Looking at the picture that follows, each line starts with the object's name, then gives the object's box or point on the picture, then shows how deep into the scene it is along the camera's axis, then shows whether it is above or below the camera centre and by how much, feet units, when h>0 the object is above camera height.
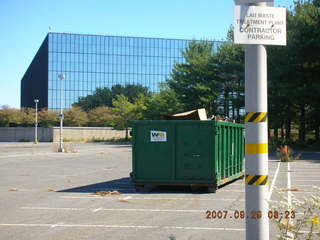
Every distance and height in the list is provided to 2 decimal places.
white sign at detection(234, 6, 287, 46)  17.21 +4.18
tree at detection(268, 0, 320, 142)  113.91 +18.78
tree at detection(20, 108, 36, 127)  234.17 +7.43
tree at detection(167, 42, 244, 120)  153.99 +19.59
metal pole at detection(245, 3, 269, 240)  17.13 -0.37
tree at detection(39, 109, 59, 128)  234.58 +7.30
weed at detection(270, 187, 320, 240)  16.19 -2.95
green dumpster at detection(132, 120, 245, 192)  39.99 -1.80
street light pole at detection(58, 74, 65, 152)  116.58 -3.79
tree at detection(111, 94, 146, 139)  215.51 +10.44
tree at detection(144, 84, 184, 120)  180.54 +11.94
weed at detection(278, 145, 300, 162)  80.18 -3.84
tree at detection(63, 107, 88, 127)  244.42 +8.17
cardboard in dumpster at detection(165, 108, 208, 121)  43.06 +1.66
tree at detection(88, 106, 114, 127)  254.27 +9.12
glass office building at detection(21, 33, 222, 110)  309.22 +51.13
